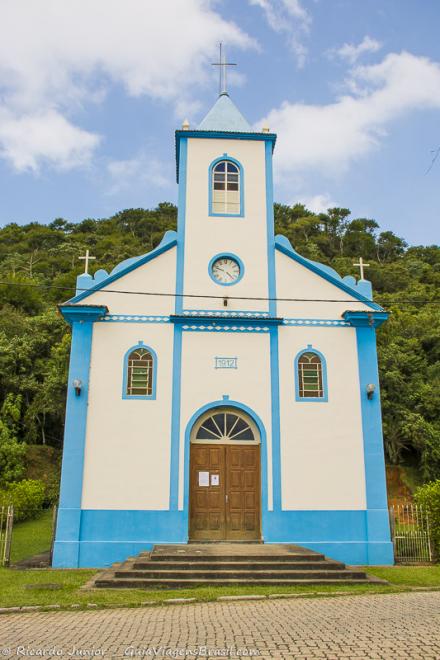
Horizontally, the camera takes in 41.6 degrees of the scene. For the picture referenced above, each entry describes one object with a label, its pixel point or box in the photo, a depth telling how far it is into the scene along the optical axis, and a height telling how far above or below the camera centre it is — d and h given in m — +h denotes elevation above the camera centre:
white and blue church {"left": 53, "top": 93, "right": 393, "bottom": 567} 12.75 +2.15
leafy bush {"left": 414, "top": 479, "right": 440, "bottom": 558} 12.55 -0.13
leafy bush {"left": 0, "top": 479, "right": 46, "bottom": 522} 19.11 +0.02
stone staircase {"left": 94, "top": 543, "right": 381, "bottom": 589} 9.90 -1.22
